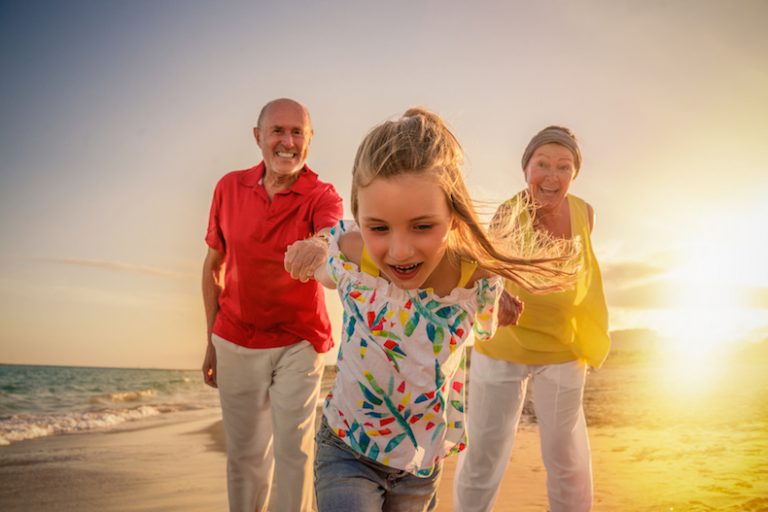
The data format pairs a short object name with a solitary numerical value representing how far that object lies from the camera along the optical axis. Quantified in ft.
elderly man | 12.16
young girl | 7.24
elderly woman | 12.07
